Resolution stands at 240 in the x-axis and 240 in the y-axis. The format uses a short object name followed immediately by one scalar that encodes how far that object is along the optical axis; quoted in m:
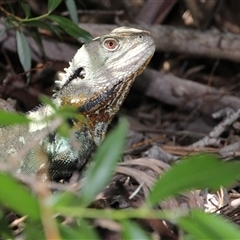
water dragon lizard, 2.65
